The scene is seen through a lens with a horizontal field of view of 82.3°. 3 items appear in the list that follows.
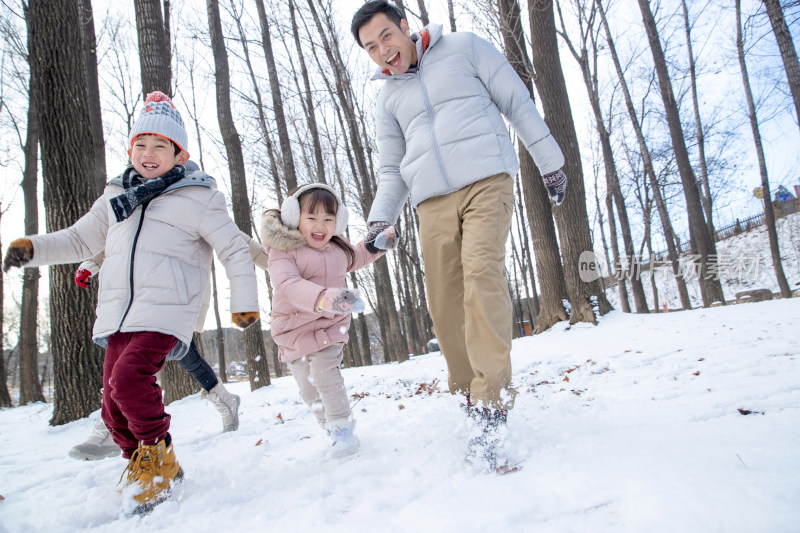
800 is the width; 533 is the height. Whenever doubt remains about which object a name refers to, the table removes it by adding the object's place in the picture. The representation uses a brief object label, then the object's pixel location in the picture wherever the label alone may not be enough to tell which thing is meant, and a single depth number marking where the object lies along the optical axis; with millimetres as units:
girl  2459
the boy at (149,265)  1961
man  2271
